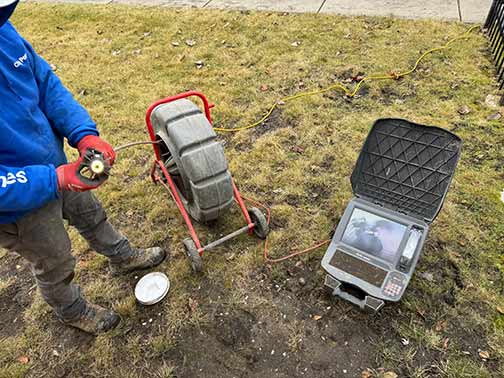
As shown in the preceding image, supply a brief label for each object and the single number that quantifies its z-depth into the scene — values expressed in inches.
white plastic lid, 104.0
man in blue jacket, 66.9
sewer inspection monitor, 94.0
